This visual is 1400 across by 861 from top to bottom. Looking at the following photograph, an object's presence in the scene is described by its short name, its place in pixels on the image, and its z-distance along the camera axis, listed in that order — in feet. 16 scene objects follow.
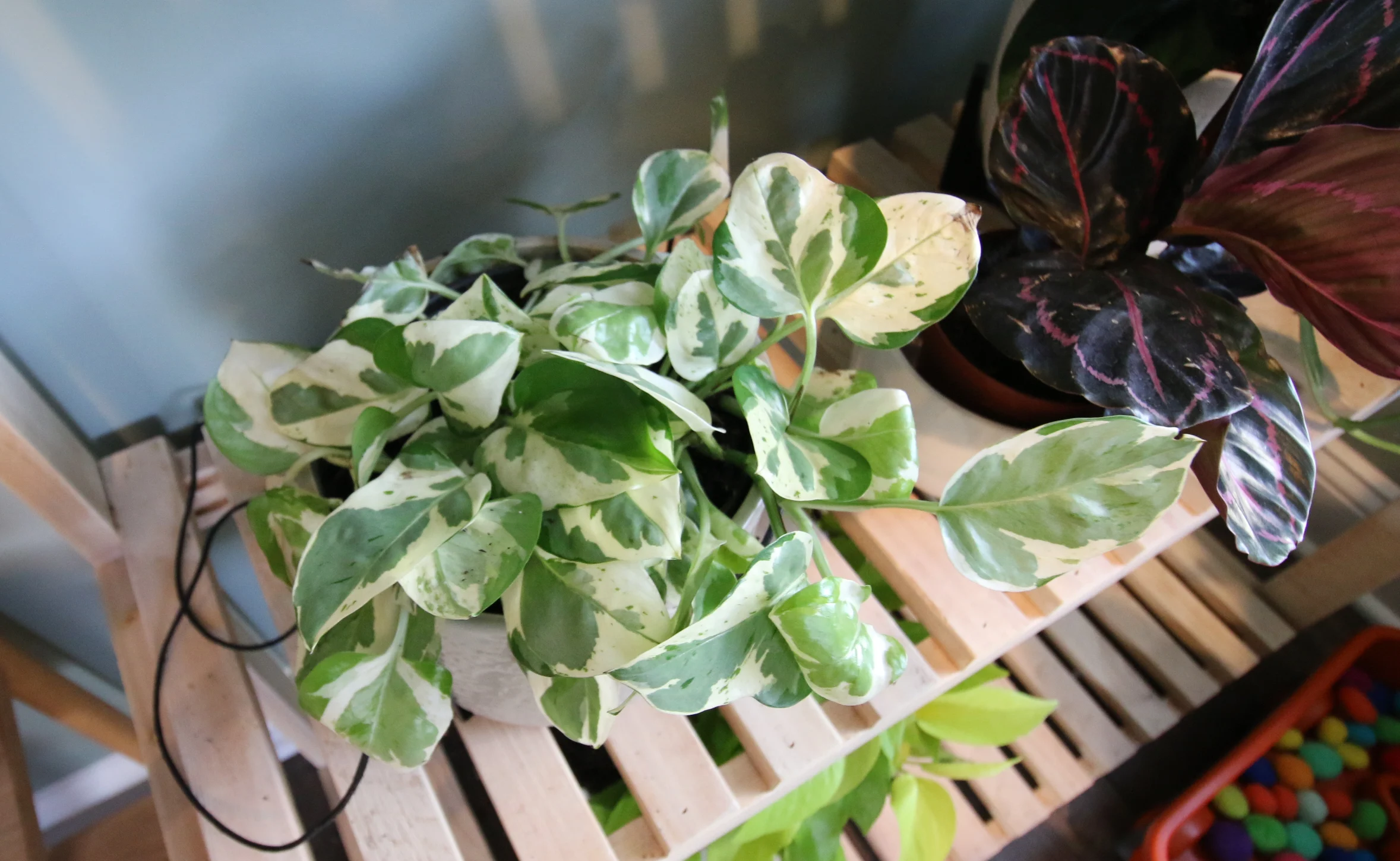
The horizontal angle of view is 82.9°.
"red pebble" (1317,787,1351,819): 3.27
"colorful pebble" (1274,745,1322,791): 3.27
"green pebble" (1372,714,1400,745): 3.28
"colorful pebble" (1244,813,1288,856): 3.13
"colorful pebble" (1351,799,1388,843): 3.18
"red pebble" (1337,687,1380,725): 3.33
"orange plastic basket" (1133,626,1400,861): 3.08
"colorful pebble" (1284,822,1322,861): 3.16
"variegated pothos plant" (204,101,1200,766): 1.07
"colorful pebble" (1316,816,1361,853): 3.18
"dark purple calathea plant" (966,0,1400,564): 1.18
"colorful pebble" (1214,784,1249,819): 3.21
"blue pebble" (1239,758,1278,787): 3.28
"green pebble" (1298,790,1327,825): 3.23
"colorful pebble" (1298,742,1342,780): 3.28
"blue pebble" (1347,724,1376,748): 3.31
